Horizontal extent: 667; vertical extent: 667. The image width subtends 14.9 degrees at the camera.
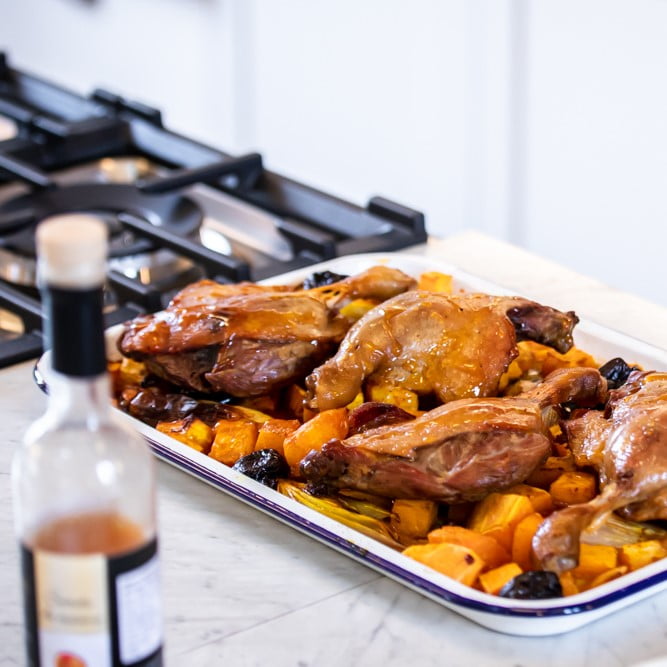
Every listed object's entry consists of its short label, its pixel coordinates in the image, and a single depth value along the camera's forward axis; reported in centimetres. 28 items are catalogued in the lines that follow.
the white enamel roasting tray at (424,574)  155
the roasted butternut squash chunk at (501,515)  164
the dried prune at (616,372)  185
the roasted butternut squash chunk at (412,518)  167
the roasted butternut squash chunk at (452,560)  159
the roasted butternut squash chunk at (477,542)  162
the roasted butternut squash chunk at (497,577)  159
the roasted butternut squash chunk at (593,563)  162
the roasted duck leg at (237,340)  183
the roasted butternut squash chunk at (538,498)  167
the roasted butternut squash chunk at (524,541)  163
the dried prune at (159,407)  183
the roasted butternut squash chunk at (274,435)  177
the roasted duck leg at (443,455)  165
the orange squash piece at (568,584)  160
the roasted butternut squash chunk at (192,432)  179
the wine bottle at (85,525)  137
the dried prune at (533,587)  157
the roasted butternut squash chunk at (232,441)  177
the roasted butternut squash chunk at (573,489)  168
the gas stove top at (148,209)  211
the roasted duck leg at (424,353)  179
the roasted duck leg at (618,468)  159
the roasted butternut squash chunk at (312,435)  174
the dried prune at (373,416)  174
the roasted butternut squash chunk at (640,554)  162
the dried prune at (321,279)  201
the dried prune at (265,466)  172
